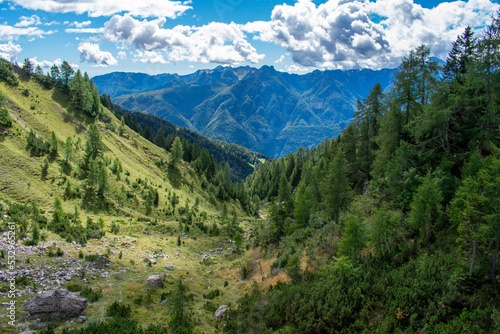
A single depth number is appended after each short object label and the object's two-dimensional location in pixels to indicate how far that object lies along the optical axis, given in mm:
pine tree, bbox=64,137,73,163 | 49219
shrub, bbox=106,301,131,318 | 19002
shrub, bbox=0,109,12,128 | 45812
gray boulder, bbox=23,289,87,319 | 16484
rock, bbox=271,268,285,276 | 30302
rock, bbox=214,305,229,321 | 21844
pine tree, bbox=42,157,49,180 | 41550
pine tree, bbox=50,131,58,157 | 48703
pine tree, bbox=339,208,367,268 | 21984
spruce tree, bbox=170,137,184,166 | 90500
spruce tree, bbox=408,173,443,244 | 20656
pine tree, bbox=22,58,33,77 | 86275
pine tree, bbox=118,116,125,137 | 91950
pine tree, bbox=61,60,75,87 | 91562
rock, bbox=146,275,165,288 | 26281
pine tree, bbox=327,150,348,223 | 35531
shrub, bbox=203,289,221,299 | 27944
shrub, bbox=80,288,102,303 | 20172
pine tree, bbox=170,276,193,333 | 18923
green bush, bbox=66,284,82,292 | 20625
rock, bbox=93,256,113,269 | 26411
